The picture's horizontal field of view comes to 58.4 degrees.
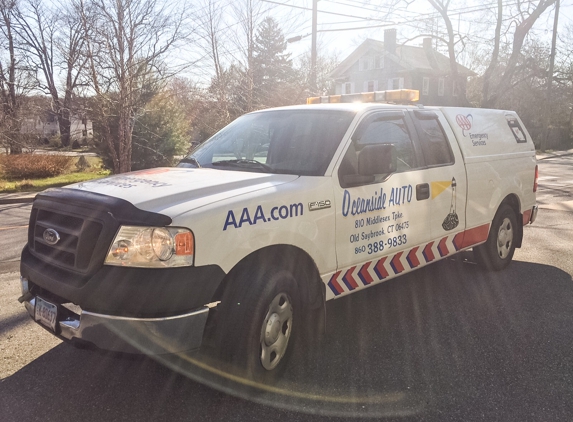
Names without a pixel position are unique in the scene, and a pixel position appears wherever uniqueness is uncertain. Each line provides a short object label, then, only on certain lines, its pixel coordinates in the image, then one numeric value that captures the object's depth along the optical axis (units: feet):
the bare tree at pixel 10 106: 55.11
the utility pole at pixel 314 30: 62.03
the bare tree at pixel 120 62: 42.83
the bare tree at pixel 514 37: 83.56
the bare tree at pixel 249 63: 65.21
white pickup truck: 9.08
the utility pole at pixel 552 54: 102.47
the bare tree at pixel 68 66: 44.65
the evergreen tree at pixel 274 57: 146.82
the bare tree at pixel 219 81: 68.97
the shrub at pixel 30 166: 59.88
